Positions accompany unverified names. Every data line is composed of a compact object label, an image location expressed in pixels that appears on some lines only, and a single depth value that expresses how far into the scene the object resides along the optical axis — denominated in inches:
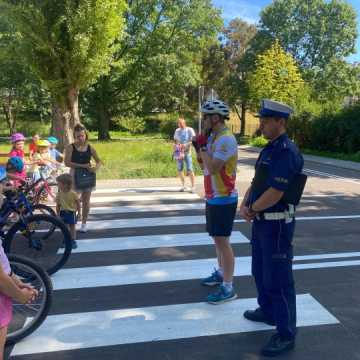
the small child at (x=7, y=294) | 95.0
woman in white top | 422.0
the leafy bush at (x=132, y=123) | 1736.0
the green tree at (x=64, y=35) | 666.2
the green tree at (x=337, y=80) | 1840.6
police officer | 125.2
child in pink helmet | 312.7
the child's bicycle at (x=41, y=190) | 237.1
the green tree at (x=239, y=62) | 1908.2
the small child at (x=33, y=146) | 369.1
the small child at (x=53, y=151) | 366.9
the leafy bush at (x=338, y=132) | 922.7
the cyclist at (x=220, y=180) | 156.3
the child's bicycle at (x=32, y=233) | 192.8
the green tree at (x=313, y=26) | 1841.8
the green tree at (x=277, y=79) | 1304.1
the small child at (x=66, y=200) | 221.6
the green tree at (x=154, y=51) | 1395.2
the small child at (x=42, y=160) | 330.3
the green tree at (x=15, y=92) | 1182.9
